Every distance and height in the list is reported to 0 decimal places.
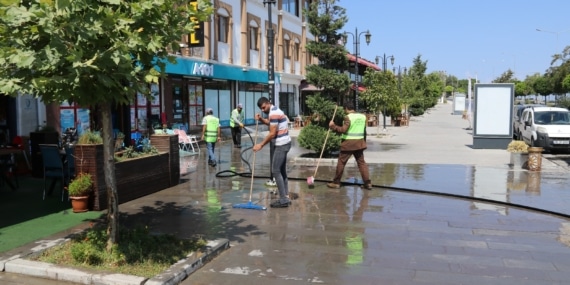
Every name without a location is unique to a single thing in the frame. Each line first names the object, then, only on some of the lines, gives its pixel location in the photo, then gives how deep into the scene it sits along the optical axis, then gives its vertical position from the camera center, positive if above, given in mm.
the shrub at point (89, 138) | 8173 -501
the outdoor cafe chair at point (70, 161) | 8891 -955
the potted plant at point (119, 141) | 9594 -640
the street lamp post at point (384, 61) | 29986 +3794
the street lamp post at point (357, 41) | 31206 +4192
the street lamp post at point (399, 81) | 45434 +2362
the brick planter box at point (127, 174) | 8086 -1200
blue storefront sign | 19672 +1631
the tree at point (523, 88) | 88212 +3291
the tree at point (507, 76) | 79531 +4845
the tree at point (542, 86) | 70250 +3006
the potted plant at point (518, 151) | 15148 -1479
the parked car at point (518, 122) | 22384 -692
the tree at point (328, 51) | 15797 +1787
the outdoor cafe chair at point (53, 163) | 8875 -980
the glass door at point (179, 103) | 20531 +179
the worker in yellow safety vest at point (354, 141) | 10133 -682
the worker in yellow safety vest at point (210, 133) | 13820 -698
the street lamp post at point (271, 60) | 10758 +1018
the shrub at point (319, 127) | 14203 -564
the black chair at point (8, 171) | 9956 -1281
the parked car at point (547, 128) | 17328 -737
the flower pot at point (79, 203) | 7949 -1500
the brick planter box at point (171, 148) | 10484 -838
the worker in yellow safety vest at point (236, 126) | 18156 -698
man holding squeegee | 8555 -660
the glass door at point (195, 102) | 21789 +233
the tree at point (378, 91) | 29062 +943
